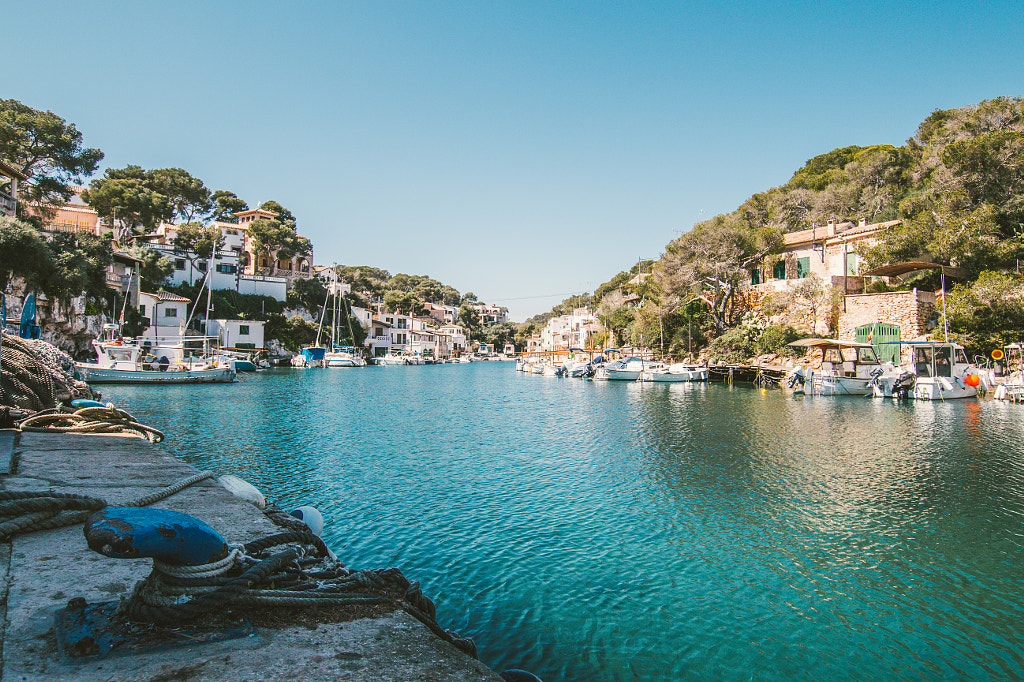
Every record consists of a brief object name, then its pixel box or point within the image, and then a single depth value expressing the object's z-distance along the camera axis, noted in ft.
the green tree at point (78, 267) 100.68
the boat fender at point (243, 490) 21.25
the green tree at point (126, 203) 174.40
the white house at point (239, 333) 193.26
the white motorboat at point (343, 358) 215.31
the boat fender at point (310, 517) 19.47
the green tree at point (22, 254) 80.33
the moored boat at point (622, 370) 150.30
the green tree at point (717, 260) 151.43
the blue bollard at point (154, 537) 8.47
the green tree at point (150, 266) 162.78
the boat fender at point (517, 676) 11.57
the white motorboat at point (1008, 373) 86.07
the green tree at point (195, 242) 193.06
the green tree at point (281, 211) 261.03
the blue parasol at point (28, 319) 48.70
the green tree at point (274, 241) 222.89
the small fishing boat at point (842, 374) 102.53
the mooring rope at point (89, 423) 29.27
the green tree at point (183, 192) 205.67
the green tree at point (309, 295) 231.03
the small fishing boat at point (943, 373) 90.79
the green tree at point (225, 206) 245.86
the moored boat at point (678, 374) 141.69
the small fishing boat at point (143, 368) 106.42
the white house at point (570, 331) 264.11
